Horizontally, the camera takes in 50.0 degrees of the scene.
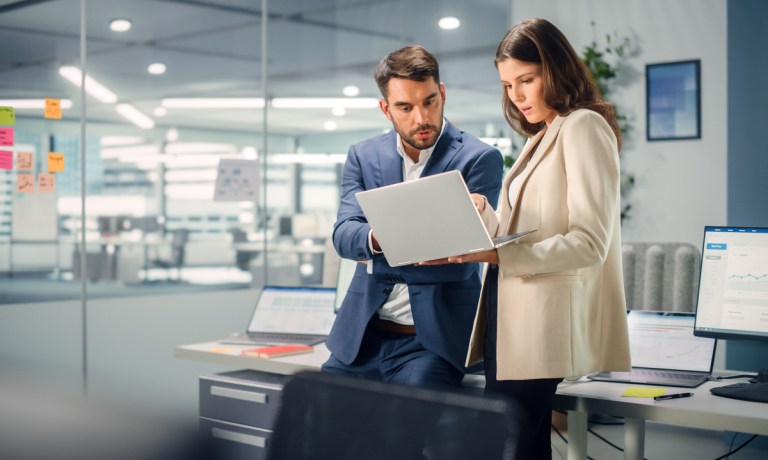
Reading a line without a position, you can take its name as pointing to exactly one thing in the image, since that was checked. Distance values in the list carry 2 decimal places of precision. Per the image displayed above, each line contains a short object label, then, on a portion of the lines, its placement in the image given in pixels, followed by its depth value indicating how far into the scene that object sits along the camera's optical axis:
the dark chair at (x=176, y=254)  4.55
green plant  4.99
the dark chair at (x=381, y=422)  0.89
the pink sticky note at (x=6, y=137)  3.95
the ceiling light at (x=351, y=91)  5.47
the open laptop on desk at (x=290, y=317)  3.09
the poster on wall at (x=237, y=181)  4.82
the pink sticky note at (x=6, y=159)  3.96
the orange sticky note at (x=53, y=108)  4.08
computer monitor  2.26
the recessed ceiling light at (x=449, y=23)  6.04
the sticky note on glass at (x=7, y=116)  3.97
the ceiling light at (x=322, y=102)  5.16
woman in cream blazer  1.74
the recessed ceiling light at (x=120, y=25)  4.34
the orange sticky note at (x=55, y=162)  4.07
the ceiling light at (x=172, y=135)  4.59
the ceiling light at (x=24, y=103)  3.98
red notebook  2.77
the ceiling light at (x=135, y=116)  4.40
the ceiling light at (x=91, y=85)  4.17
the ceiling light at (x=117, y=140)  4.29
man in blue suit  2.09
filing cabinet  2.68
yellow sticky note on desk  2.05
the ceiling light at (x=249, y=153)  4.93
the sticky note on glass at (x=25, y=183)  4.01
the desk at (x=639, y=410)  1.88
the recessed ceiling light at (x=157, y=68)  4.52
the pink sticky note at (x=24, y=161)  4.00
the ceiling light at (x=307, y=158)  5.11
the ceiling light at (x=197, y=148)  4.62
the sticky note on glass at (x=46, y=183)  4.05
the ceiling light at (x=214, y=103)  4.62
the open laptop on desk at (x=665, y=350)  2.34
